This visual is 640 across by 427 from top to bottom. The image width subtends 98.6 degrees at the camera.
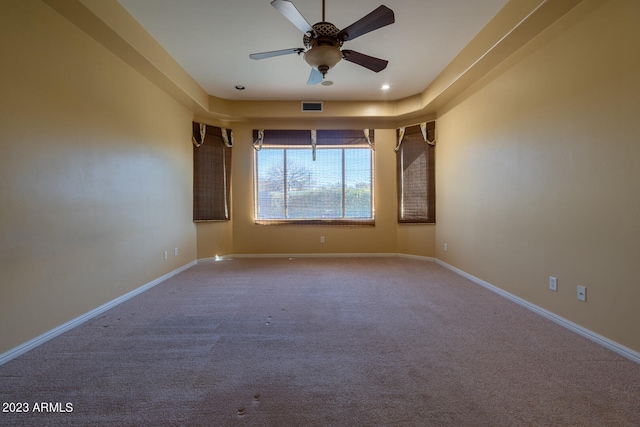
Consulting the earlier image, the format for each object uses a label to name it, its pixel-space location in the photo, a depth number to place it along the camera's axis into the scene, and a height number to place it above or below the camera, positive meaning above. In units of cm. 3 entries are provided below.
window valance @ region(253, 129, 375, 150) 526 +134
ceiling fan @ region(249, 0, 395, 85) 198 +137
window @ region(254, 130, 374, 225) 532 +49
